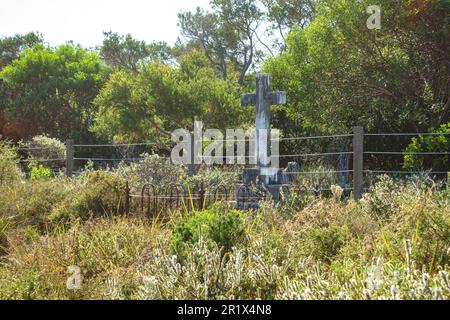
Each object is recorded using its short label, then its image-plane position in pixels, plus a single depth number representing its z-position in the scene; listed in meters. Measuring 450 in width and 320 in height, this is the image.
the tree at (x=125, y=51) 27.88
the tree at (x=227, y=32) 25.88
